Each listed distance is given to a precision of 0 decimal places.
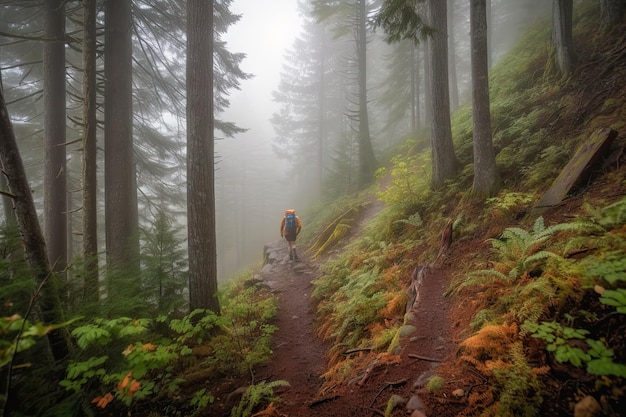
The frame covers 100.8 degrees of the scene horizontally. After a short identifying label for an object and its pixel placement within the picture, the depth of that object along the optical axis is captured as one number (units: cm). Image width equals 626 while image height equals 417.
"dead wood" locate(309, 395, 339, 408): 346
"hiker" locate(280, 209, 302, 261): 1186
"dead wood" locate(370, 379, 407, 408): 319
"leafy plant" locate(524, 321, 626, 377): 198
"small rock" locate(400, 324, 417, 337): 398
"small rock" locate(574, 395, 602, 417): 193
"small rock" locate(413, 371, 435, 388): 301
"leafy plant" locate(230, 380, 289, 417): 354
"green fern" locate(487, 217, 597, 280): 376
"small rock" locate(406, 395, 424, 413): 269
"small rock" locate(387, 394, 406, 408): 285
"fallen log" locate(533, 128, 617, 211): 499
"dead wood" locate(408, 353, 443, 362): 337
